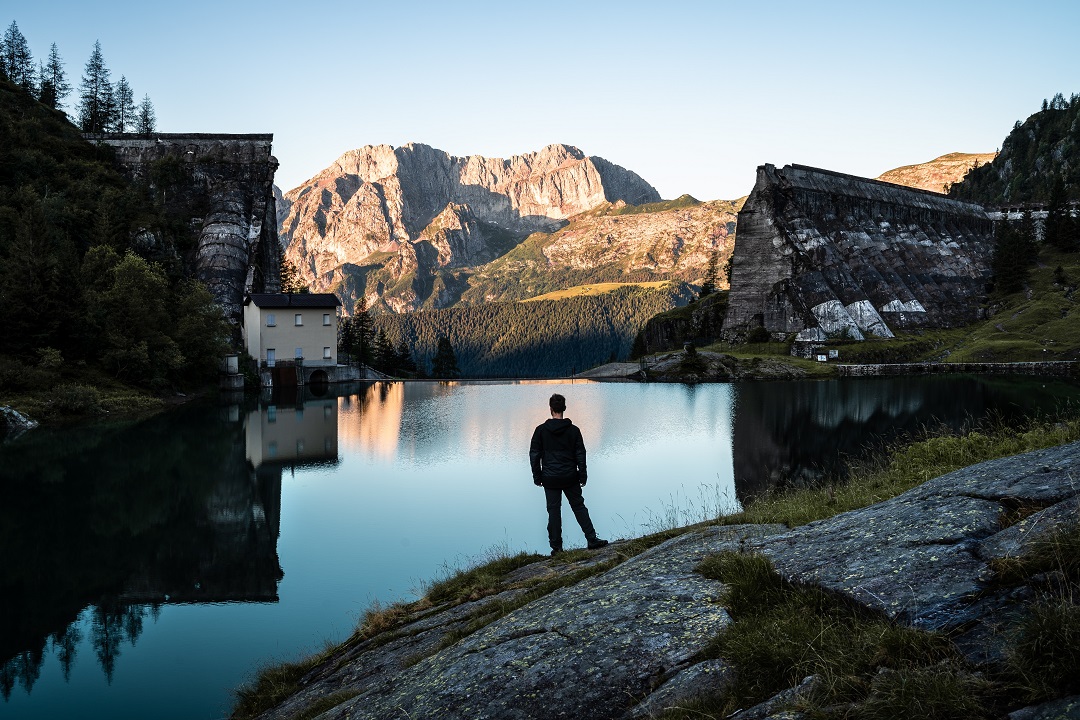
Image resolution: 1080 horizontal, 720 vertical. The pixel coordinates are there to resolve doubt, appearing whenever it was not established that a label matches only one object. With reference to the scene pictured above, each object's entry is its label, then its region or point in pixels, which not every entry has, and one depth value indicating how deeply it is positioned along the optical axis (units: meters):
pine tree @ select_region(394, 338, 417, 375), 136.62
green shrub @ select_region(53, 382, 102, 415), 51.90
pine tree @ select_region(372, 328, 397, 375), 127.01
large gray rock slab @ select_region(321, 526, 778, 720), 7.01
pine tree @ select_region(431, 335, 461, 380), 147.50
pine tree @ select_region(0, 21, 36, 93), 124.85
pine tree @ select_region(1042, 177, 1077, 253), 129.00
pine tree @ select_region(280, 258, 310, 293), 129.69
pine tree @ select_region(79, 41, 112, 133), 129.68
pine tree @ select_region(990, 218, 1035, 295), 123.94
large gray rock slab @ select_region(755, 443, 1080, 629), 6.23
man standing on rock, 15.23
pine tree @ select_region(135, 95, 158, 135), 143.62
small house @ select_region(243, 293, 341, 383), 91.38
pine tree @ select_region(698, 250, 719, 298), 162.88
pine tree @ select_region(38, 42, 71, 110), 128.04
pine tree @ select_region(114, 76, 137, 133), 133.12
